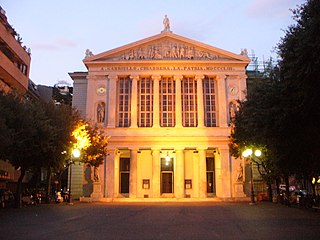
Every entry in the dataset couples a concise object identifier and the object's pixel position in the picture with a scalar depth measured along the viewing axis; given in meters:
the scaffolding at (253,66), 54.50
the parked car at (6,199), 28.45
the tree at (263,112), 18.20
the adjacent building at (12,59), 36.31
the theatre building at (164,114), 46.59
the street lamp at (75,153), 33.51
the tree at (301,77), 13.80
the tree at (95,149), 37.84
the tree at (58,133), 28.88
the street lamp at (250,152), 31.34
